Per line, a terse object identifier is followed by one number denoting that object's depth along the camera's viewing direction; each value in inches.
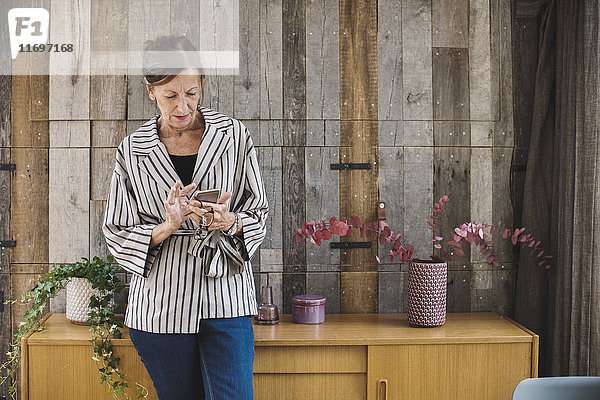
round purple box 99.0
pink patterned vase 96.5
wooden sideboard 90.3
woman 79.4
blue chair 67.5
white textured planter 96.8
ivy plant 88.5
